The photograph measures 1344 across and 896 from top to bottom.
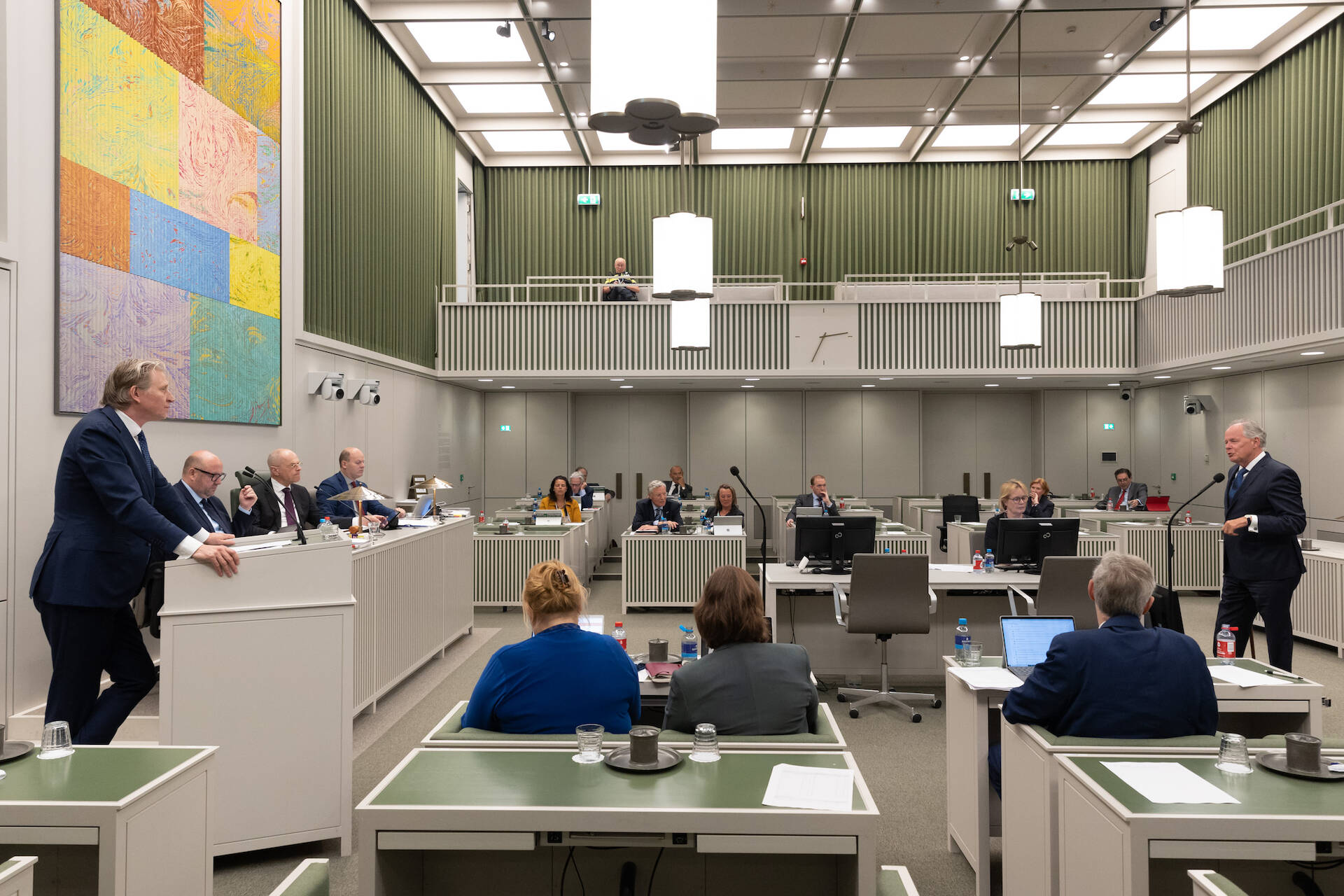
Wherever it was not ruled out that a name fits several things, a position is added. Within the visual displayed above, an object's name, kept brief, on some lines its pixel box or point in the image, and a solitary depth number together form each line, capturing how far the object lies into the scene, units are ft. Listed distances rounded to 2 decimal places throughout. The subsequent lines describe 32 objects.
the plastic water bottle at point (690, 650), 12.61
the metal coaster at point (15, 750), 7.75
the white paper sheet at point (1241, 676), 11.32
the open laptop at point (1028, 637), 12.07
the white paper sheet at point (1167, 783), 7.07
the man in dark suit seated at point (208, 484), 17.57
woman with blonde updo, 8.90
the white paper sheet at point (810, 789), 6.79
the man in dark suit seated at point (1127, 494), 38.48
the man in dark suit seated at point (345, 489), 23.29
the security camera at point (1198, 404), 39.52
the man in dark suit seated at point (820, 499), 34.12
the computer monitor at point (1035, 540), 20.54
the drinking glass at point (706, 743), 7.88
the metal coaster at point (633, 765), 7.51
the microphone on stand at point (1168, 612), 12.91
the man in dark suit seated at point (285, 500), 19.75
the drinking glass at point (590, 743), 7.88
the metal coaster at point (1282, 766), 7.48
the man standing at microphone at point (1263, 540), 16.89
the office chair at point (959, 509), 37.14
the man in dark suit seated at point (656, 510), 31.81
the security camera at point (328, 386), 26.94
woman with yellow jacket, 34.55
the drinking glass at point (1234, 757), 7.73
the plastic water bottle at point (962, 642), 12.36
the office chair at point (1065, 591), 18.11
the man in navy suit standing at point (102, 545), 10.82
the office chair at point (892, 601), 18.75
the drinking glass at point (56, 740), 7.91
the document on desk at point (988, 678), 10.92
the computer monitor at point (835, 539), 20.66
